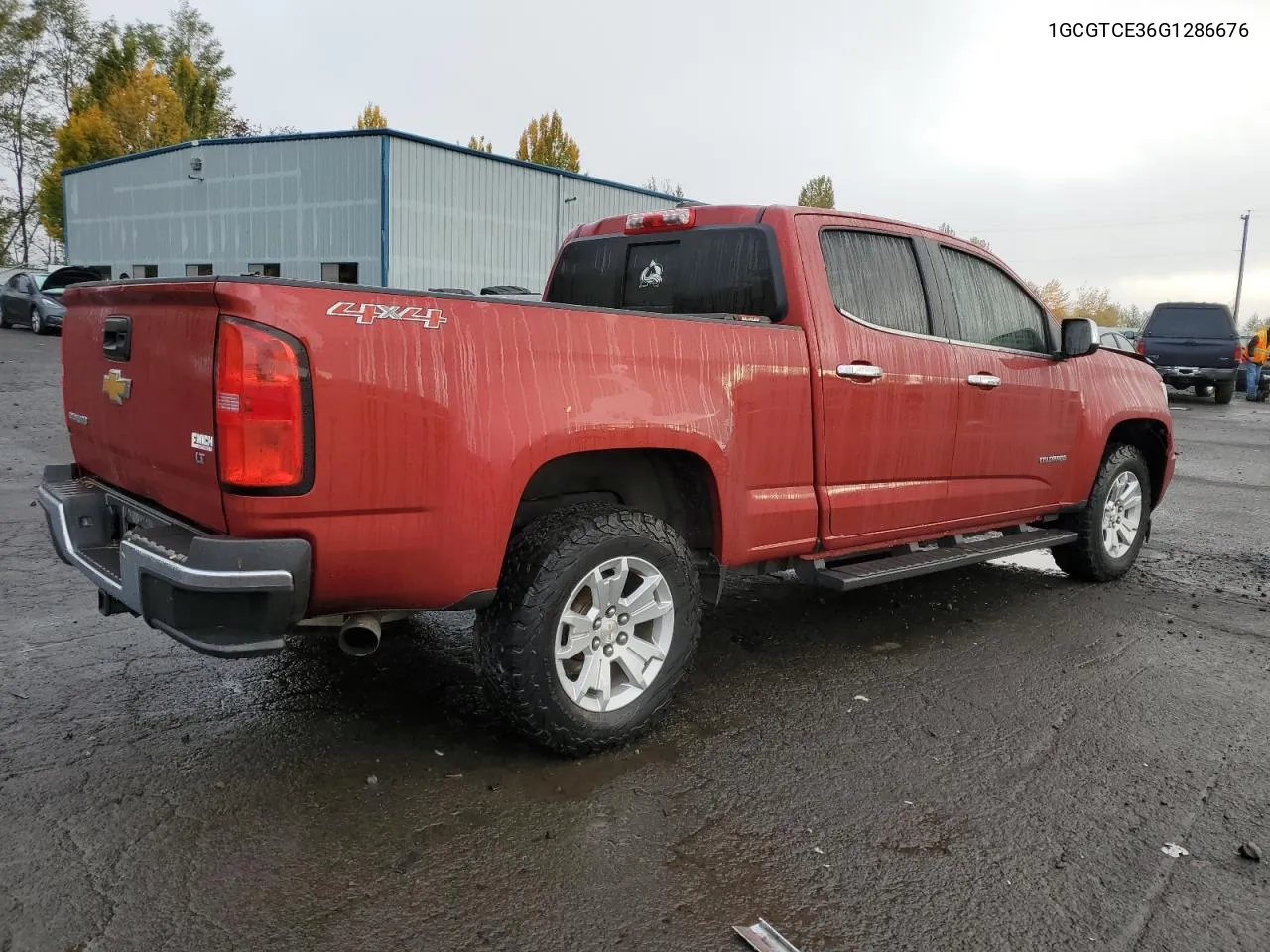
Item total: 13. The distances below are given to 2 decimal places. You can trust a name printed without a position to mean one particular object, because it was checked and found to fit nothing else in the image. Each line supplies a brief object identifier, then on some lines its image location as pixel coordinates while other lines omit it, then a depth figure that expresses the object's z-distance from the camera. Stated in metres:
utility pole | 60.56
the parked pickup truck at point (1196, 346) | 20.98
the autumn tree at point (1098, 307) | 72.38
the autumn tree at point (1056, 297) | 65.00
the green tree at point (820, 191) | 60.16
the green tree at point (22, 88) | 49.00
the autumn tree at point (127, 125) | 38.66
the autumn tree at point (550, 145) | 57.78
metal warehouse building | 22.02
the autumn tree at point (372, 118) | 53.78
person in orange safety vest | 24.00
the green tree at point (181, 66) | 41.84
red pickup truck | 2.58
